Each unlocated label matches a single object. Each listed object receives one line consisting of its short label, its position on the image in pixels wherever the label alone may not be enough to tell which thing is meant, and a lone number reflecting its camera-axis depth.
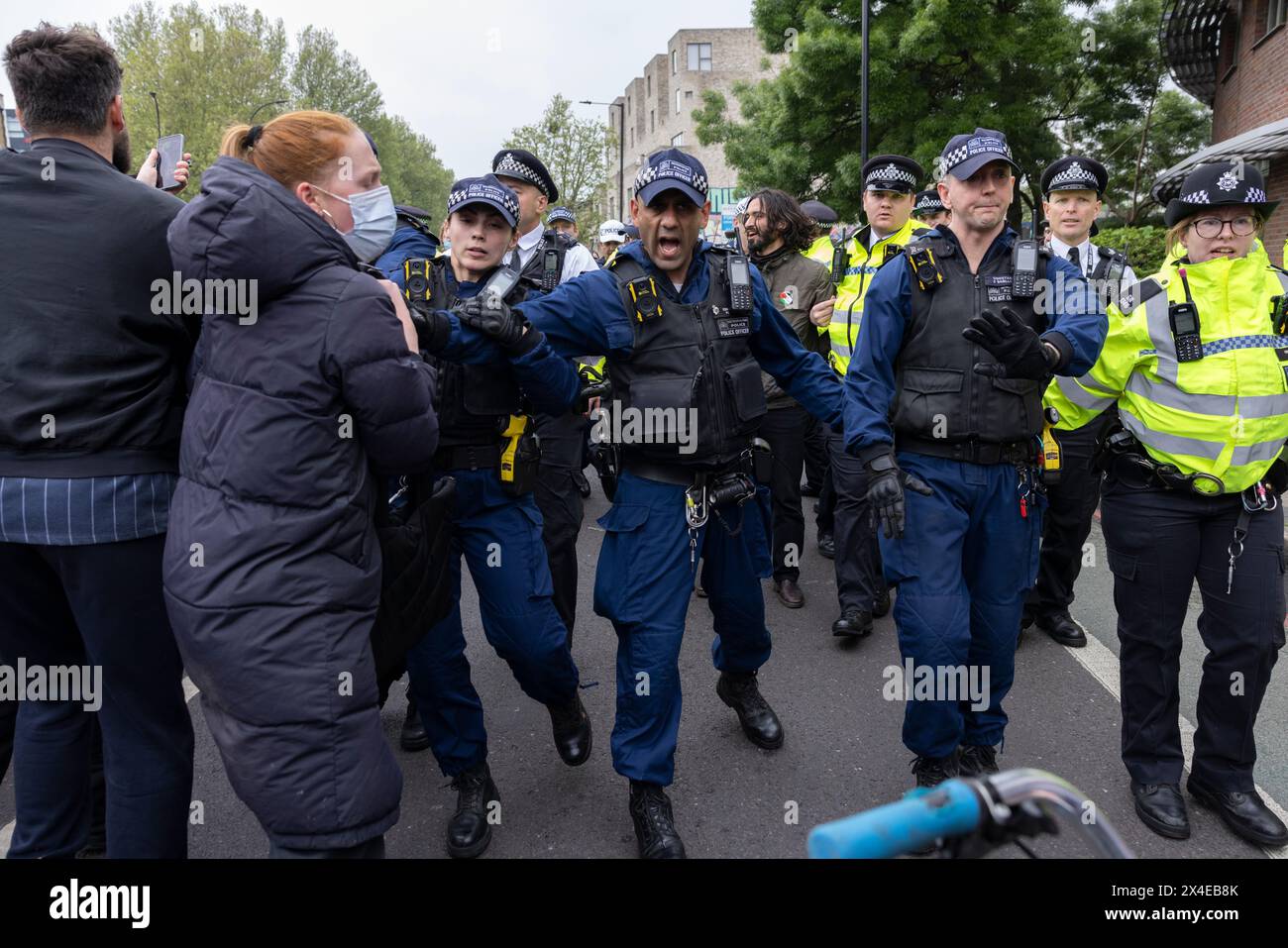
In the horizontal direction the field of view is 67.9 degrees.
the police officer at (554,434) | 4.47
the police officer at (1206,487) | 3.11
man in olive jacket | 5.56
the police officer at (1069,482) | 4.98
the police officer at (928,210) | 6.27
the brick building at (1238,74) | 12.98
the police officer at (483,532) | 3.22
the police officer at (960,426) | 3.16
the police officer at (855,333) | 5.05
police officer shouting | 3.11
